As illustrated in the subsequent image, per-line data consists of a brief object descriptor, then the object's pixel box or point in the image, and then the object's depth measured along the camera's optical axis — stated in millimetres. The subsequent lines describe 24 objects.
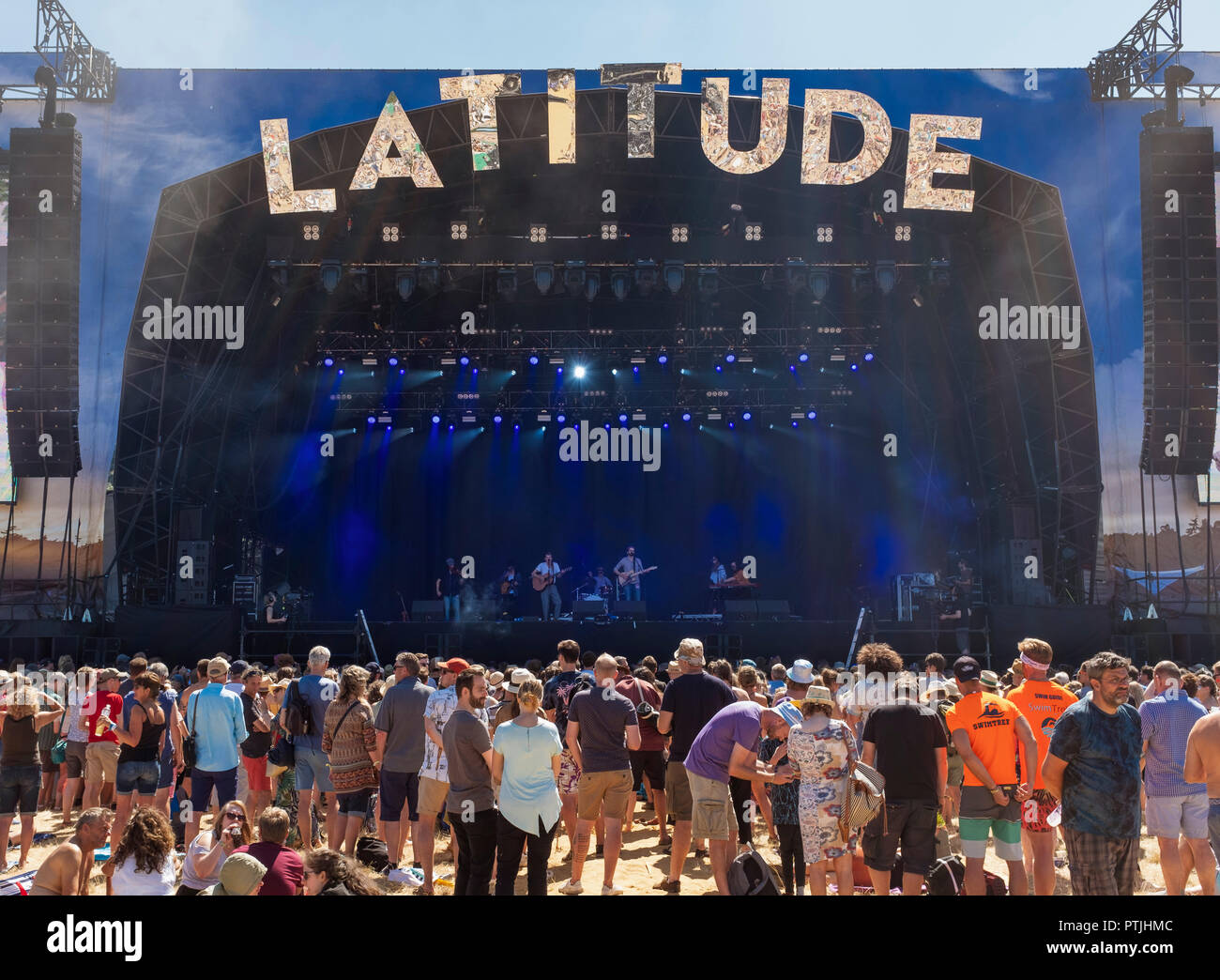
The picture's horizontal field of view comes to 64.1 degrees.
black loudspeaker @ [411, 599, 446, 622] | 19453
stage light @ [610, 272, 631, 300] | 16219
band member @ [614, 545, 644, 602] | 20266
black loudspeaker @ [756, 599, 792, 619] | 18375
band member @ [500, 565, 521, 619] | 20094
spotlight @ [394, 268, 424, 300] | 16038
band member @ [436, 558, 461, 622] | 19969
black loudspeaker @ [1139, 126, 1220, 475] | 15195
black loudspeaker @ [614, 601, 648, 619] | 17922
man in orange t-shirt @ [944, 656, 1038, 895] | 5277
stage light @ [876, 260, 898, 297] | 15828
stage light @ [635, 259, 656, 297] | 15998
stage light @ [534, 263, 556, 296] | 15992
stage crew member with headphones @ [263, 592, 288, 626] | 16844
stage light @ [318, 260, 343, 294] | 15797
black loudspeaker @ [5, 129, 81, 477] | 15164
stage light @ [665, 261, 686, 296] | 16000
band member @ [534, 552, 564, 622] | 19328
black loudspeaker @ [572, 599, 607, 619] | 17516
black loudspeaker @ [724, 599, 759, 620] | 18359
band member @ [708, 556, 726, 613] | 20234
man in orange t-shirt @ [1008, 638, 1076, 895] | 5414
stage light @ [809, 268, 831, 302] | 16156
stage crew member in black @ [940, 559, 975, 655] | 16172
